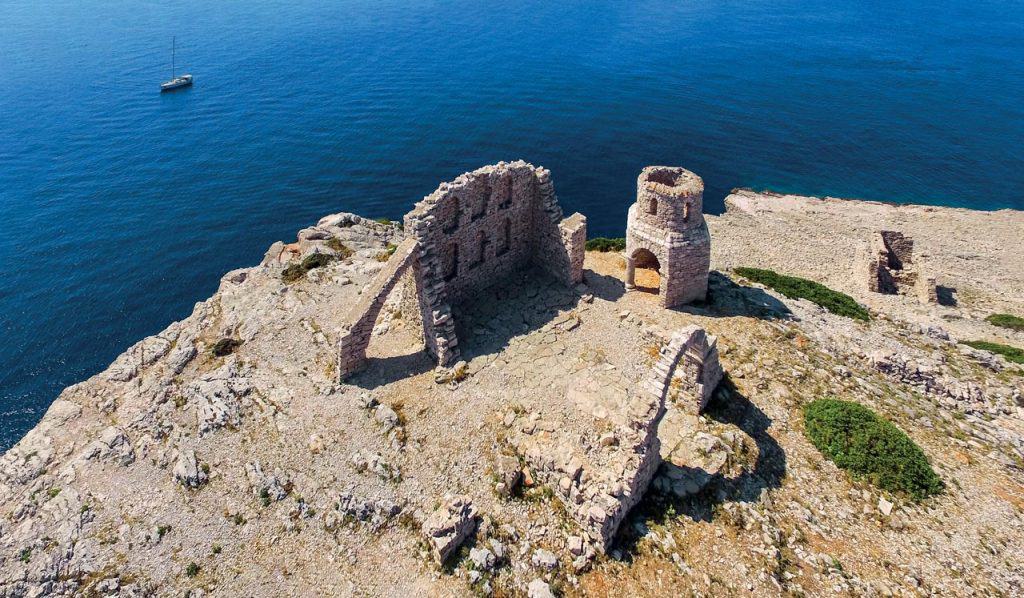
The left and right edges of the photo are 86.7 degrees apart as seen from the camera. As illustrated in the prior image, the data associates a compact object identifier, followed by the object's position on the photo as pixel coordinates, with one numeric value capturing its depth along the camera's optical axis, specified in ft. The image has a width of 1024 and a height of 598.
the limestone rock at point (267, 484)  79.15
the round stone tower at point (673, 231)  98.94
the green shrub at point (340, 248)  150.82
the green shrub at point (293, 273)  137.12
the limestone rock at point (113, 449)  87.92
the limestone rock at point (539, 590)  63.82
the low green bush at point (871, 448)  75.82
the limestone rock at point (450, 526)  67.74
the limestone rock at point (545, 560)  66.85
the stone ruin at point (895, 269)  147.64
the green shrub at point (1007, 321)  131.44
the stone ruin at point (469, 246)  91.91
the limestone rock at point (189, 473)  81.97
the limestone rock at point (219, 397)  90.33
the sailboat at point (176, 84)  316.64
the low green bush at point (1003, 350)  109.50
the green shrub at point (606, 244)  144.25
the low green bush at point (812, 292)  124.57
